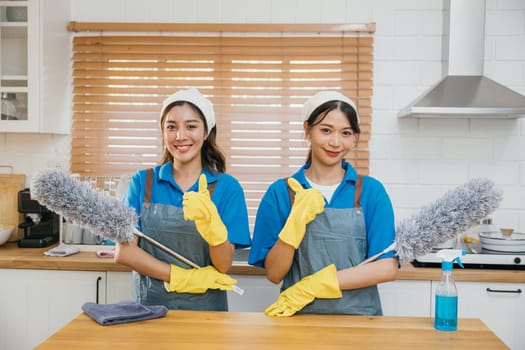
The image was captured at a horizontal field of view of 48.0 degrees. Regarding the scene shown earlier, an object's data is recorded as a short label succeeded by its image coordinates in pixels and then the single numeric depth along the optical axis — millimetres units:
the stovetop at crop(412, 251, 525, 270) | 2576
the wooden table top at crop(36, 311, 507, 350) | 1438
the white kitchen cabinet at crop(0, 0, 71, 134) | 2863
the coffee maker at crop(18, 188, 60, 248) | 2933
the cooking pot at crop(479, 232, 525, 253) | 2621
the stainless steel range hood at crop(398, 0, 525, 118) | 2672
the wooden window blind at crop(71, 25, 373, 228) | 3078
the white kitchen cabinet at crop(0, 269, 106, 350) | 2621
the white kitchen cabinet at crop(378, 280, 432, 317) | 2561
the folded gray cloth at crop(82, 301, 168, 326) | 1582
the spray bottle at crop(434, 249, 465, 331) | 1564
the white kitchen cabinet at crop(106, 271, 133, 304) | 2609
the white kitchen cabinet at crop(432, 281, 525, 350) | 2543
